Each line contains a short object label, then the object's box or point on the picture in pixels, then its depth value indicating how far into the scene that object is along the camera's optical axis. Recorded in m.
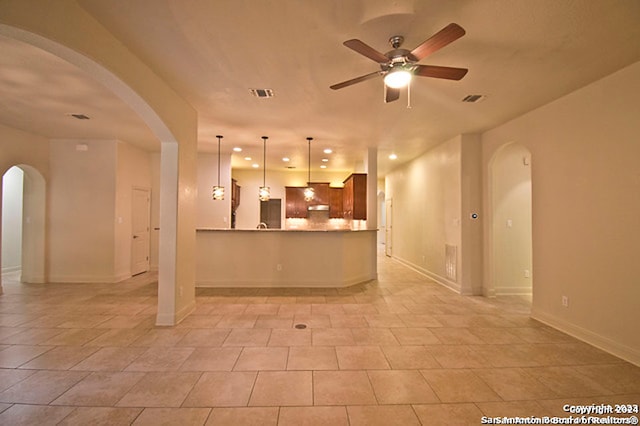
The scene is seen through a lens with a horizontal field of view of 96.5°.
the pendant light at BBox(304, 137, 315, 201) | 6.98
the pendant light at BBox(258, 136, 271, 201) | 5.97
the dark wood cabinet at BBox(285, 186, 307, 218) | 9.76
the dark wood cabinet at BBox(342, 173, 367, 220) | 7.05
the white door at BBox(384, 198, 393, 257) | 9.83
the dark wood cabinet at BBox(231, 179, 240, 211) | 8.74
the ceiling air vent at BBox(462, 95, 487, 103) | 3.70
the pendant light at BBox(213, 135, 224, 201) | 6.03
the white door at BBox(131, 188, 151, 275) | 6.59
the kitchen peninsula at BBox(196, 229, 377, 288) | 5.71
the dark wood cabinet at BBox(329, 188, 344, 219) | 9.51
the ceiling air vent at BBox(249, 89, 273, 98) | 3.51
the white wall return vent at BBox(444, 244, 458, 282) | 5.55
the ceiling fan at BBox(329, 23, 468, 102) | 2.03
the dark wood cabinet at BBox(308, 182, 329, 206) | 9.58
